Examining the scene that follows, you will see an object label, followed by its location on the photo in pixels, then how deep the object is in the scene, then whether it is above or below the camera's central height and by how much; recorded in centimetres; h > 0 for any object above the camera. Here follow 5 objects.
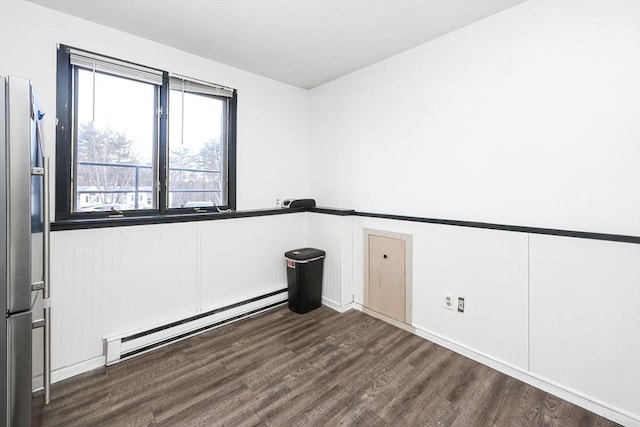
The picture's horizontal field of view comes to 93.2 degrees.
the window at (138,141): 231 +64
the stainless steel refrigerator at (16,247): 104 -12
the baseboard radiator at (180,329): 231 -101
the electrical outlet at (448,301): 254 -74
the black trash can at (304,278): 320 -71
